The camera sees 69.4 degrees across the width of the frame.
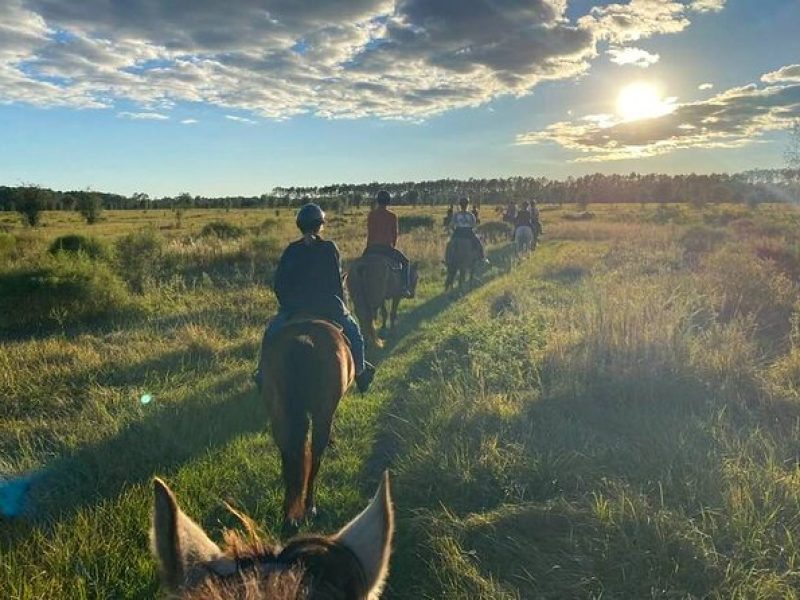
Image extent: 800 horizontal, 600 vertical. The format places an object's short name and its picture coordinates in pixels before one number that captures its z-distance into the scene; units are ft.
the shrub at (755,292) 31.73
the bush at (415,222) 119.92
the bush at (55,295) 35.37
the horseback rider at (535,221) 82.12
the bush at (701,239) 70.00
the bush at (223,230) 87.10
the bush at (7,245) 53.36
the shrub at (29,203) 146.51
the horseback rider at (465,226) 50.97
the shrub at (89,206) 171.17
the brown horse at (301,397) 13.73
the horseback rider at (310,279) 17.89
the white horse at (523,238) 70.74
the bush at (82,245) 51.90
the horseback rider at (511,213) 92.36
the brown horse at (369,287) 32.35
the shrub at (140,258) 46.63
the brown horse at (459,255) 49.73
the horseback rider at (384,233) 35.53
